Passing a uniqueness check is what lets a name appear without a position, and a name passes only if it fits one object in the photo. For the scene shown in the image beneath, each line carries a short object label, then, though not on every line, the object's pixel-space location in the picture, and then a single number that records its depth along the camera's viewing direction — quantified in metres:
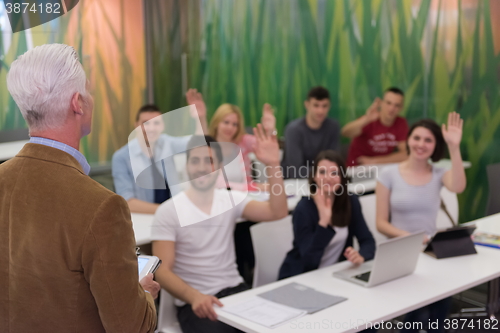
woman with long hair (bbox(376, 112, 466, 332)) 2.92
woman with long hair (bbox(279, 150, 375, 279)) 2.48
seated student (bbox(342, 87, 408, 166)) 4.49
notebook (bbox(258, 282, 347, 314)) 1.97
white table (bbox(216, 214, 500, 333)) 1.84
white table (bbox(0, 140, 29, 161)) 3.81
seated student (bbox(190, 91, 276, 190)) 3.78
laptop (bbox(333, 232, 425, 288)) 2.11
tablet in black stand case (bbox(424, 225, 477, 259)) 2.54
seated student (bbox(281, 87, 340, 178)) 4.18
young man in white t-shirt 2.24
